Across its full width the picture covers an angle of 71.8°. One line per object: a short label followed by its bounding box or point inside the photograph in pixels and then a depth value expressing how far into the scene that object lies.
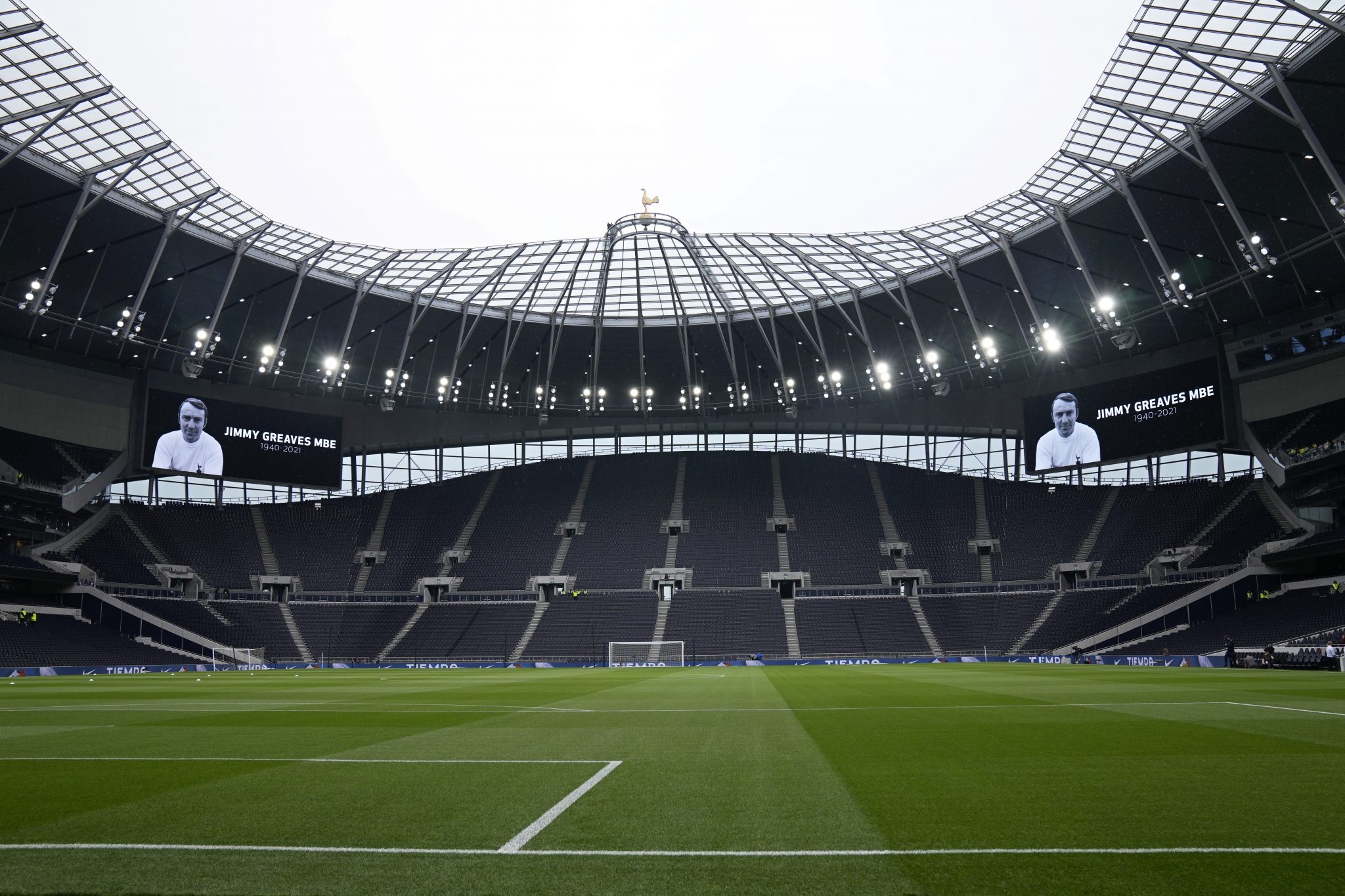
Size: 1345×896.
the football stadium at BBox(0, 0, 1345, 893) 6.60
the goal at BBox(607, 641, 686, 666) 63.50
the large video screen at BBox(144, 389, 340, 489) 66.44
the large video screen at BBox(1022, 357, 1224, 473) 60.12
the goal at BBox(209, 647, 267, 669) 60.75
